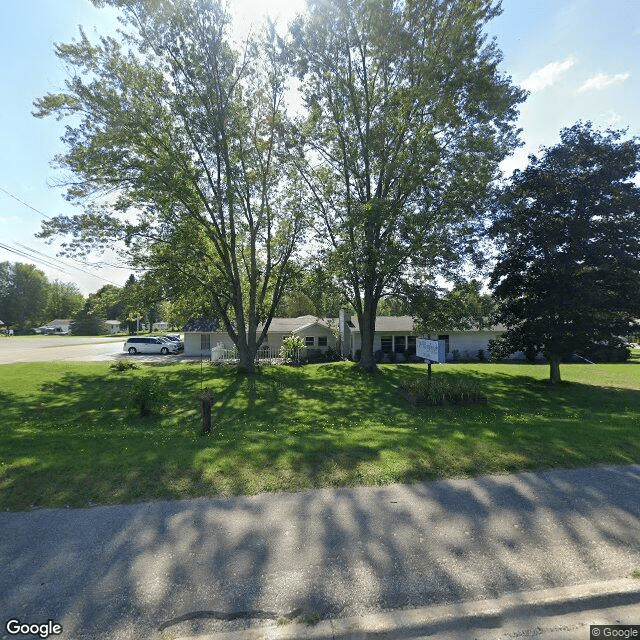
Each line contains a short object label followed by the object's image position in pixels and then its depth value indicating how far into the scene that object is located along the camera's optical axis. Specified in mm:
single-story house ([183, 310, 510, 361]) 31250
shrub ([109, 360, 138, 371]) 21875
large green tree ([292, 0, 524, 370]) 16172
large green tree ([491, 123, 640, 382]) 16453
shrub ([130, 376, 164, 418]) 11508
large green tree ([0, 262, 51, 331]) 77438
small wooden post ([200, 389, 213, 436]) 7703
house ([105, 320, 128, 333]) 91156
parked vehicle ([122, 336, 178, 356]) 35906
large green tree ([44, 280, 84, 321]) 86106
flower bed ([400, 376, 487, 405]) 12930
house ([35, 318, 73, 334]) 79188
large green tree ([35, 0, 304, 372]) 16953
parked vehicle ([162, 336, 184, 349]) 37431
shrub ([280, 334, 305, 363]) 27828
